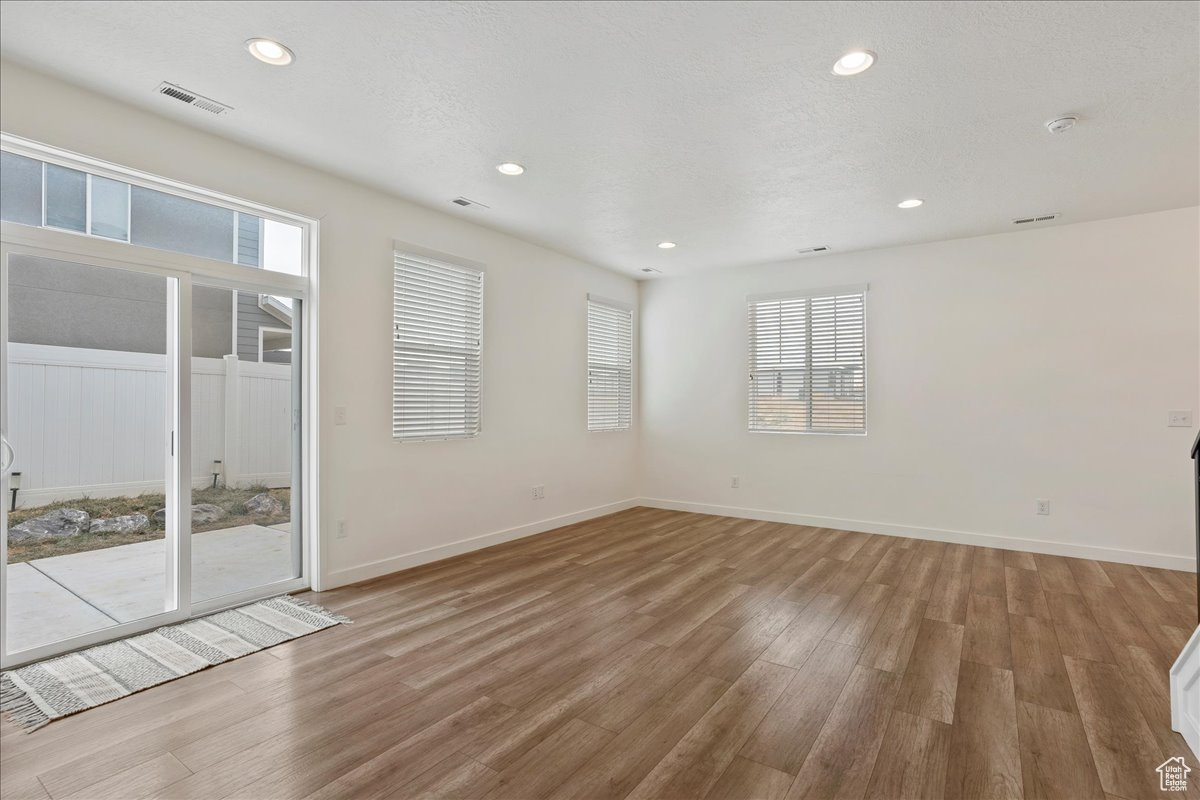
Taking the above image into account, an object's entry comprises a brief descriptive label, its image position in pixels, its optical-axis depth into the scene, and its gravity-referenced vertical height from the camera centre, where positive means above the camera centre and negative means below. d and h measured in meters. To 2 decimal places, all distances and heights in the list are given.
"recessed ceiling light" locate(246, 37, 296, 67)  2.40 +1.49
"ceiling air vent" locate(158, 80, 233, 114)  2.76 +1.49
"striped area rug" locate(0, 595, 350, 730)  2.36 -1.30
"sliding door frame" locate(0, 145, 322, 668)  2.73 +0.44
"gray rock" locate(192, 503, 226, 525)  3.31 -0.72
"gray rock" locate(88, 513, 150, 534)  3.02 -0.73
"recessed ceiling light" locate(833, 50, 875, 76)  2.48 +1.50
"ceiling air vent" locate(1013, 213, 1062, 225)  4.52 +1.46
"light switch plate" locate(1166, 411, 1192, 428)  4.36 -0.17
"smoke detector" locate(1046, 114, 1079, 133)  2.98 +1.46
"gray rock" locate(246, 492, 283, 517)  3.61 -0.74
